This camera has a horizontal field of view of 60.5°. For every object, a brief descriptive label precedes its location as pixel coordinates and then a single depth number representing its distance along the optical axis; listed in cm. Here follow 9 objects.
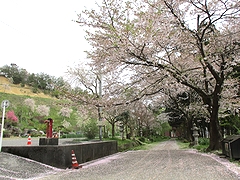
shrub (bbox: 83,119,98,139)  1875
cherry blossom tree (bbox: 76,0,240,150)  777
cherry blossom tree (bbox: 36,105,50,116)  3856
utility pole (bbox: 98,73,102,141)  1260
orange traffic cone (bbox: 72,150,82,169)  665
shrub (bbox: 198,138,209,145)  1638
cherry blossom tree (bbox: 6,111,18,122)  2830
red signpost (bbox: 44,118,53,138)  761
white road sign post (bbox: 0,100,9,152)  709
